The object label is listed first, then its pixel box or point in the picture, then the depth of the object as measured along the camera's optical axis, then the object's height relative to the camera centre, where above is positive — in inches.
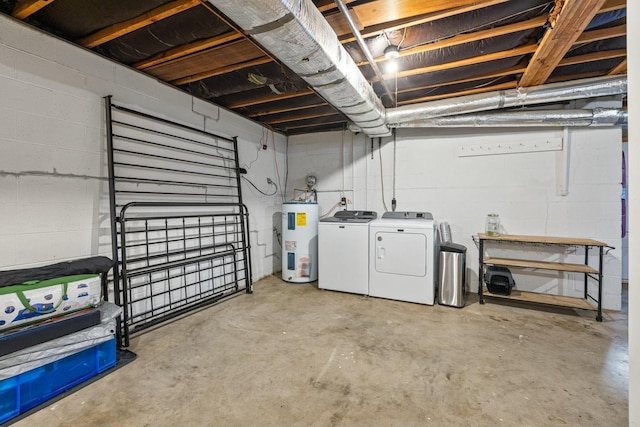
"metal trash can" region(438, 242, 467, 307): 117.4 -30.5
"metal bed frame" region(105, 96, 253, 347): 92.7 -6.2
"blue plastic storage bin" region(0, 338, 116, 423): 57.2 -39.9
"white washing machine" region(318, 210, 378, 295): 132.3 -24.3
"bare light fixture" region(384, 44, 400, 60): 80.9 +44.2
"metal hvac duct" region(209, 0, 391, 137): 55.6 +38.0
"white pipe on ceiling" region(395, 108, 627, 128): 111.0 +36.4
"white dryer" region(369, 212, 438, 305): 119.6 -24.7
